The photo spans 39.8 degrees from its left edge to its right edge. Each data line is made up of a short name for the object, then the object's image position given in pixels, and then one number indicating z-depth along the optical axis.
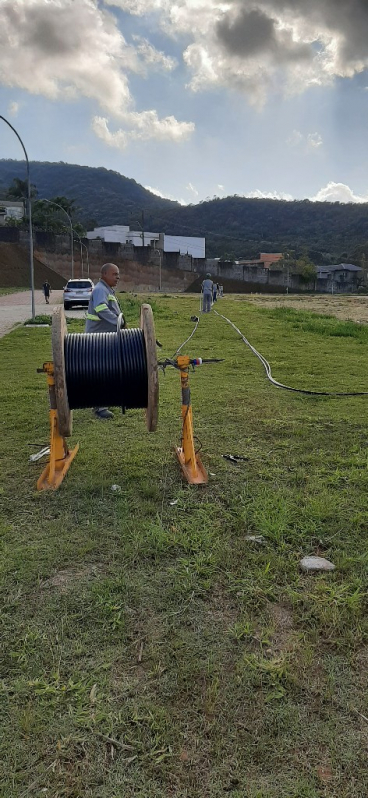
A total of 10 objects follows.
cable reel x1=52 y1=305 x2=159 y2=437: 4.18
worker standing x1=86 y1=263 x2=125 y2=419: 5.73
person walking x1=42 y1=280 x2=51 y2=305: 29.60
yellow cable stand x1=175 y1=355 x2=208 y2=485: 4.43
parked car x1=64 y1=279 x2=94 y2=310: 24.44
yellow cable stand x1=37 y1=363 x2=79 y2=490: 4.26
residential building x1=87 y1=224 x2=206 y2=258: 94.75
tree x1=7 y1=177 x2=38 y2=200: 89.62
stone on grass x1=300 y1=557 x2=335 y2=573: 3.14
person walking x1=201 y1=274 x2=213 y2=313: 20.42
